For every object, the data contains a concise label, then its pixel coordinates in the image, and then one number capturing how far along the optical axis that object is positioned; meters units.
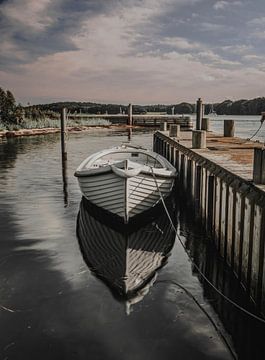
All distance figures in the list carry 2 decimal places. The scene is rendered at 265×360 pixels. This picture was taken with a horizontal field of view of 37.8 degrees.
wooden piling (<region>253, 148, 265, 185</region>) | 7.84
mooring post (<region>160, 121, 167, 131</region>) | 31.93
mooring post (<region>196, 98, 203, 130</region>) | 24.18
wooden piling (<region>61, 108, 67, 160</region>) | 30.08
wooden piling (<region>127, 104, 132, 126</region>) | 76.36
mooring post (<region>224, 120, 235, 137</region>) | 23.30
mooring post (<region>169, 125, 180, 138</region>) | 23.55
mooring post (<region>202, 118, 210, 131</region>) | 27.23
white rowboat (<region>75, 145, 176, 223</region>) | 12.35
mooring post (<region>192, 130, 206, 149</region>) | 15.50
